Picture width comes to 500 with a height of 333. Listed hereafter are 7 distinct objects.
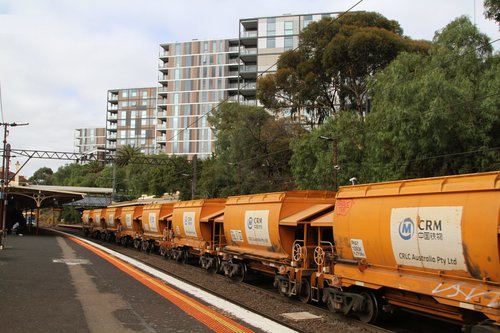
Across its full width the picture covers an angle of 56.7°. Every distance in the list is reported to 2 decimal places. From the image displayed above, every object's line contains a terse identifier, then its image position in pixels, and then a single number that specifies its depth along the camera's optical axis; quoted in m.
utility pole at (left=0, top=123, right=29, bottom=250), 30.09
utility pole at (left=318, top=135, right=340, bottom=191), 30.06
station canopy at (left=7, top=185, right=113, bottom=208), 46.07
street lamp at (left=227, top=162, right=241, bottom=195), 45.50
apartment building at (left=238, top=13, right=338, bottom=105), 82.39
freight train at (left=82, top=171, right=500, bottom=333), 6.97
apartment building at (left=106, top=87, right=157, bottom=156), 138.50
